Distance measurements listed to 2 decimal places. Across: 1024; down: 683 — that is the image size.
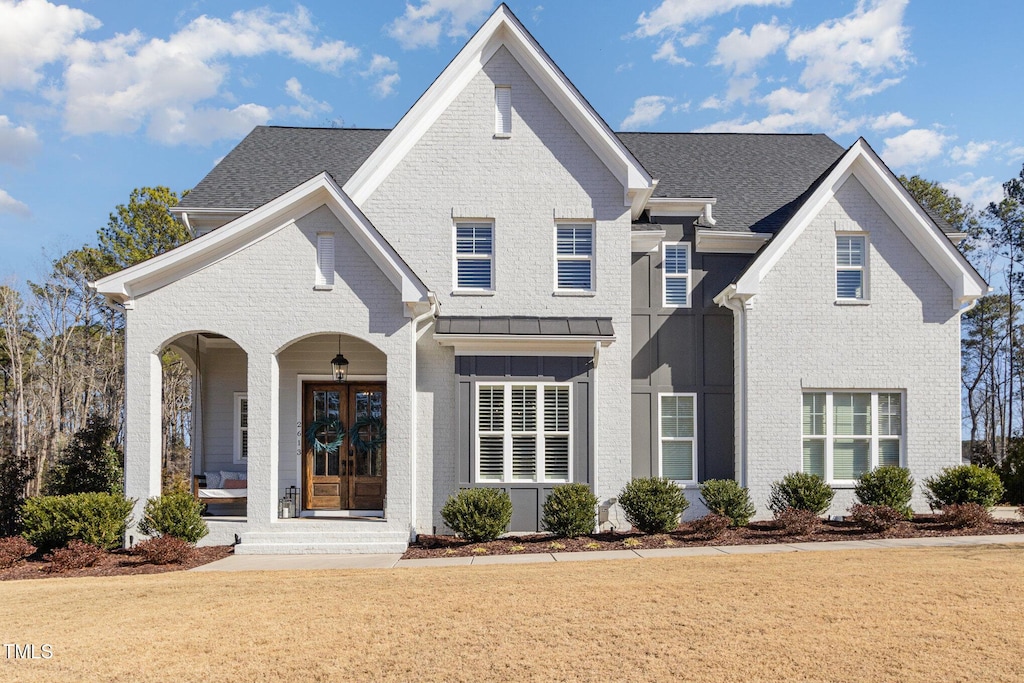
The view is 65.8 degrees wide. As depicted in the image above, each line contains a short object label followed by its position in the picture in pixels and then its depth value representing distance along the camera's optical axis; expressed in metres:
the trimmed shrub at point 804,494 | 15.81
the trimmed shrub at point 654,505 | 14.88
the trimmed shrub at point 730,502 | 15.66
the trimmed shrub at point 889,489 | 15.84
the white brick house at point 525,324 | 14.81
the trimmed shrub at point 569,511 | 14.77
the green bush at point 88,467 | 17.86
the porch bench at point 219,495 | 16.28
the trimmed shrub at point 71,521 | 13.77
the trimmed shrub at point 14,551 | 13.08
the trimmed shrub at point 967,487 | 15.84
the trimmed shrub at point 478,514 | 14.39
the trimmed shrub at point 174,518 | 14.09
